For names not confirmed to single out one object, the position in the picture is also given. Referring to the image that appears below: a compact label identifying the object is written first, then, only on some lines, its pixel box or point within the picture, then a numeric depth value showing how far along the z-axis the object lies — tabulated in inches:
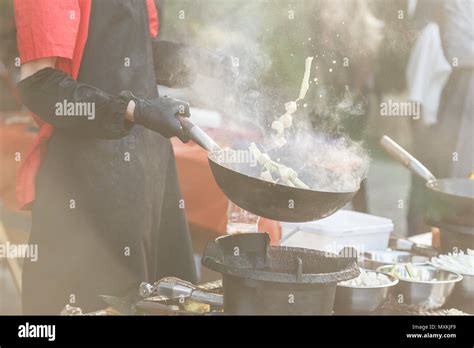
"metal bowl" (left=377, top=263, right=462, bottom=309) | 171.6
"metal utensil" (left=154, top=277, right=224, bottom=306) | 165.5
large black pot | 151.4
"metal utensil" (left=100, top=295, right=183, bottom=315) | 163.6
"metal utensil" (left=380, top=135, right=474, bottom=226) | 191.6
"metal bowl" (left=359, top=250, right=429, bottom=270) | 195.2
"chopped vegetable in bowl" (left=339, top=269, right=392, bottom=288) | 169.7
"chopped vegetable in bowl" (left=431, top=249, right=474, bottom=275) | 184.5
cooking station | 153.8
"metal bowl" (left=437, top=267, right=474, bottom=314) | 179.6
